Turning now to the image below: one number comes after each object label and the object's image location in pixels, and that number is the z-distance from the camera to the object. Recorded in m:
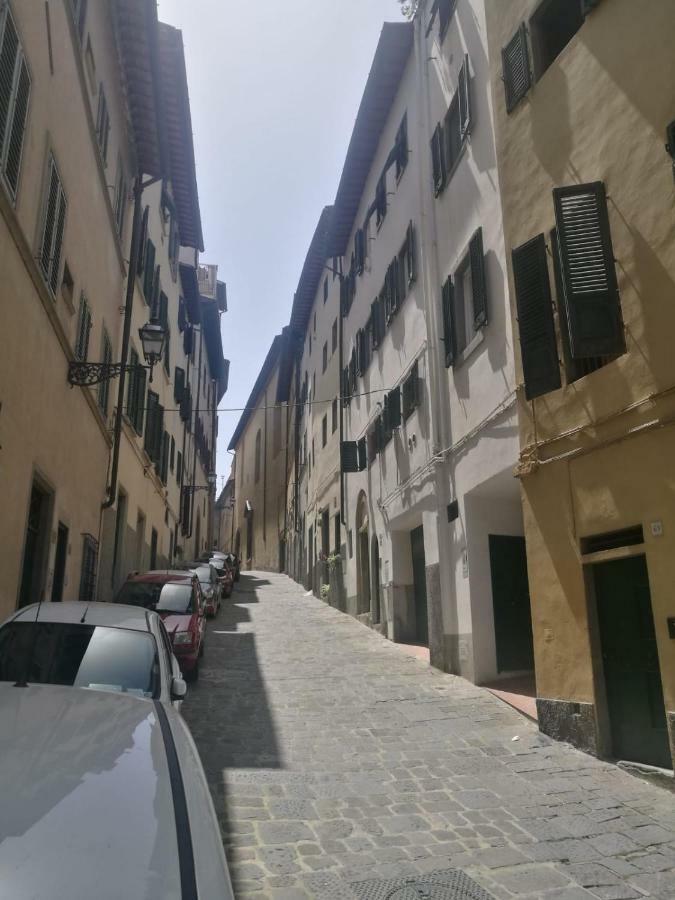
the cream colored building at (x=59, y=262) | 8.28
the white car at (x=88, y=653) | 5.00
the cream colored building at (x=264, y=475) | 45.94
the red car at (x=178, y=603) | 10.84
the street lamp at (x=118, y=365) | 11.34
